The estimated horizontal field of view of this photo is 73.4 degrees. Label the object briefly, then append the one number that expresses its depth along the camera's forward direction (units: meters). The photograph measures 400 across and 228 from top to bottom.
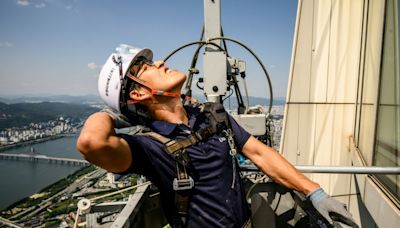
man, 1.43
